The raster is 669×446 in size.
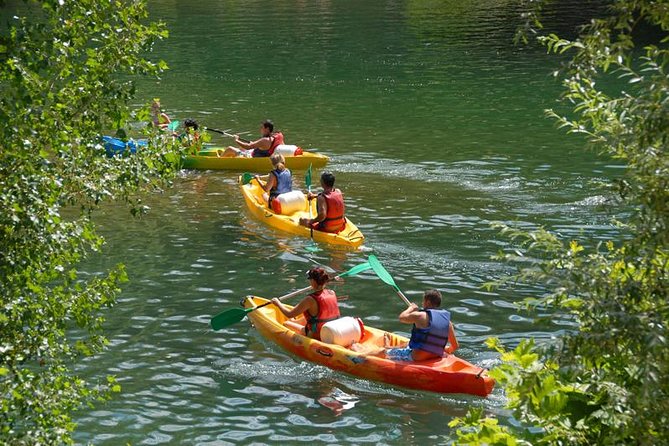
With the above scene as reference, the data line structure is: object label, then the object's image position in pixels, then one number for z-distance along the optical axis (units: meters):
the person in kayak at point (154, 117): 24.81
